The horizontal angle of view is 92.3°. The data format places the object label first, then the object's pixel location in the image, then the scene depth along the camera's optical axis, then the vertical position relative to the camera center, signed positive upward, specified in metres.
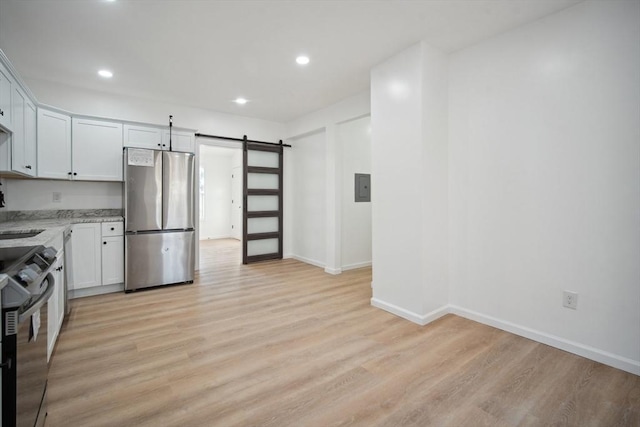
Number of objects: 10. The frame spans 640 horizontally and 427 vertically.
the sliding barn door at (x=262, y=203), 5.55 +0.24
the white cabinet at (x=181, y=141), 4.44 +1.11
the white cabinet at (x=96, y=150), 3.80 +0.83
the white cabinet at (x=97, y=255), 3.59 -0.48
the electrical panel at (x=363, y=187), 5.24 +0.49
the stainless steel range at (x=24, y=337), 1.08 -0.48
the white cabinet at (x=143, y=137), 4.13 +1.08
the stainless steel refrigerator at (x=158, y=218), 3.85 -0.03
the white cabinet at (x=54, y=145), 3.48 +0.83
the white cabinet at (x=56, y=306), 2.19 -0.71
